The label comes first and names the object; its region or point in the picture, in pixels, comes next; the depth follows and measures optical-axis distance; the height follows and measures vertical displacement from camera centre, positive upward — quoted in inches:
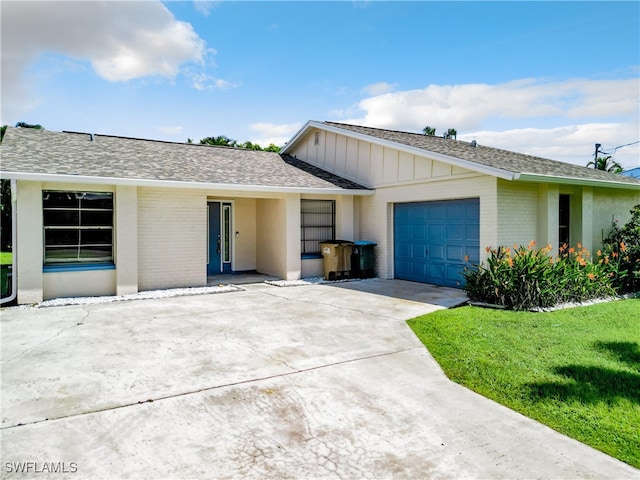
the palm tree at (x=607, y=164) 1209.4 +200.4
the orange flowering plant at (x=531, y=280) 339.9 -40.4
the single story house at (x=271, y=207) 391.9 +29.4
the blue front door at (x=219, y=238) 563.5 -5.8
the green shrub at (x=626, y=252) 426.6 -21.6
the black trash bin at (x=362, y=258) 527.8 -31.5
